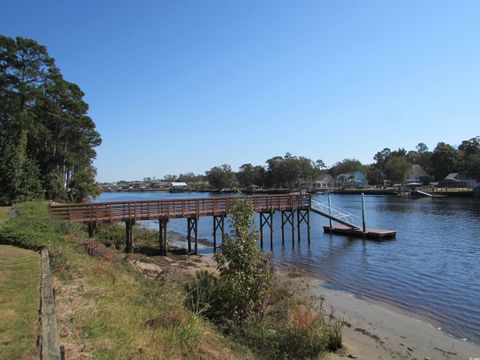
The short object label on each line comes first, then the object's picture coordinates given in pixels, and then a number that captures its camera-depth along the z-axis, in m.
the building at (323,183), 154.25
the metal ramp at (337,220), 35.38
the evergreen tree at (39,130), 35.94
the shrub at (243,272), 9.94
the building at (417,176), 129.25
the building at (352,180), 153.88
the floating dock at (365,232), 32.57
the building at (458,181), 108.09
